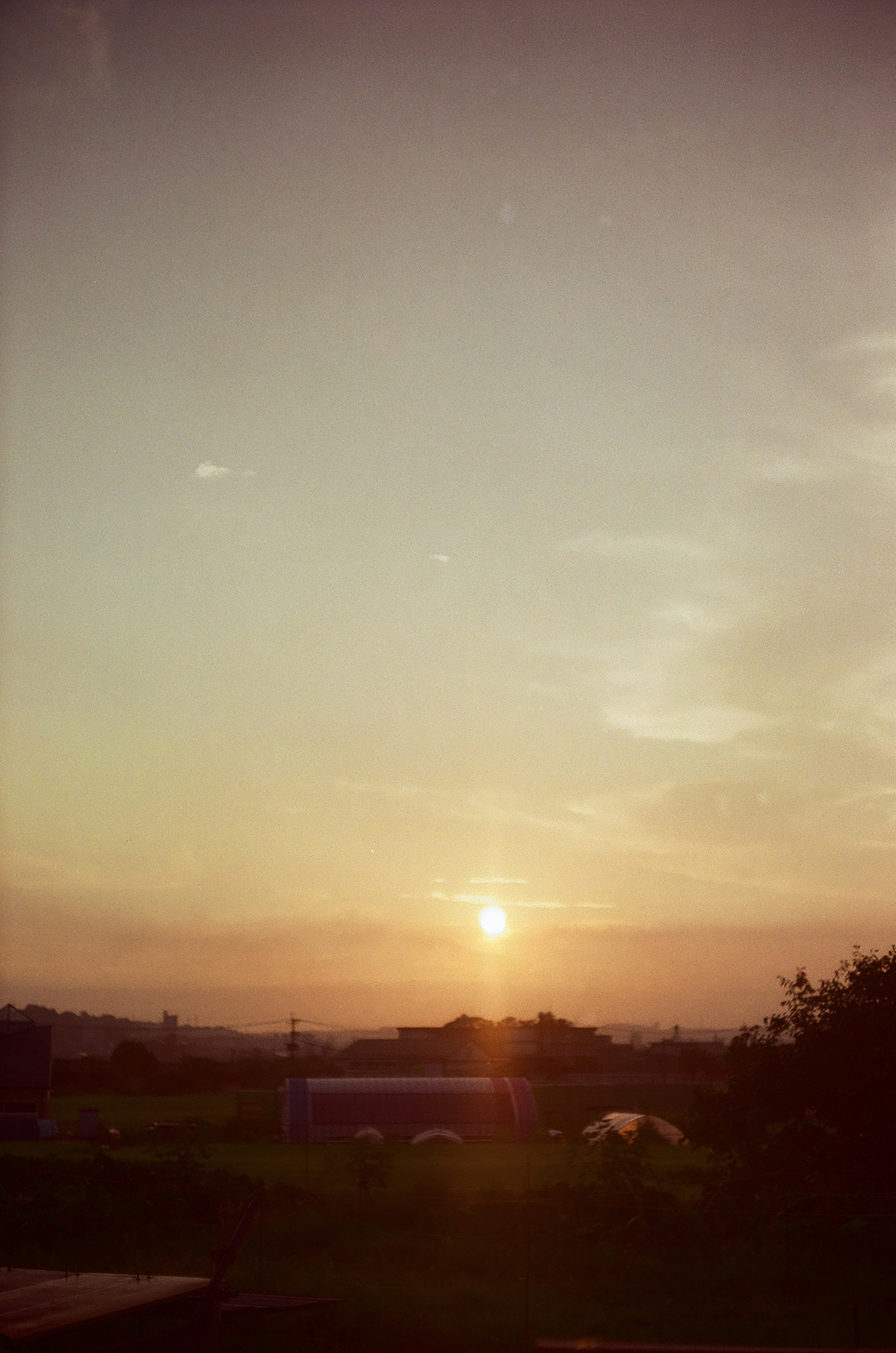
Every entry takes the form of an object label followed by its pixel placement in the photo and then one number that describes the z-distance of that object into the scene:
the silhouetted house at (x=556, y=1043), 90.19
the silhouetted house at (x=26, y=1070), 49.59
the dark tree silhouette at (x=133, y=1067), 74.00
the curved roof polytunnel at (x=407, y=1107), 45.16
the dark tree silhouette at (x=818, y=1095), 20.66
